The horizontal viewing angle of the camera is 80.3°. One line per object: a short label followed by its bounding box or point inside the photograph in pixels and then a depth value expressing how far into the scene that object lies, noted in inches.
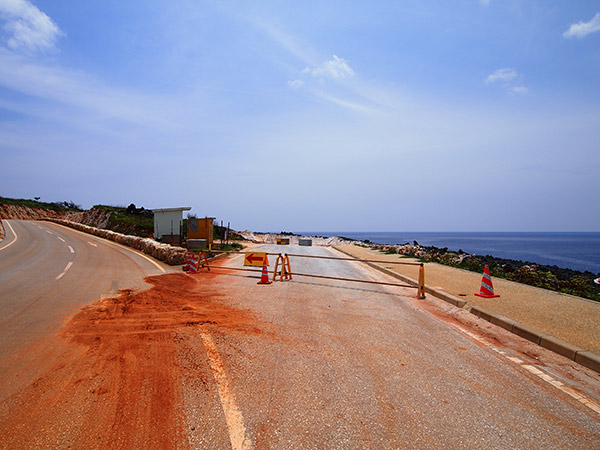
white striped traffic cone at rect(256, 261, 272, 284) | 480.4
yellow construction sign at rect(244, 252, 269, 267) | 595.7
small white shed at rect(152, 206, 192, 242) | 1213.7
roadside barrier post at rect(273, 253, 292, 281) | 517.0
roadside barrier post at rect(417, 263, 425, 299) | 405.4
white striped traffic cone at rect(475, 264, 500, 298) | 402.6
